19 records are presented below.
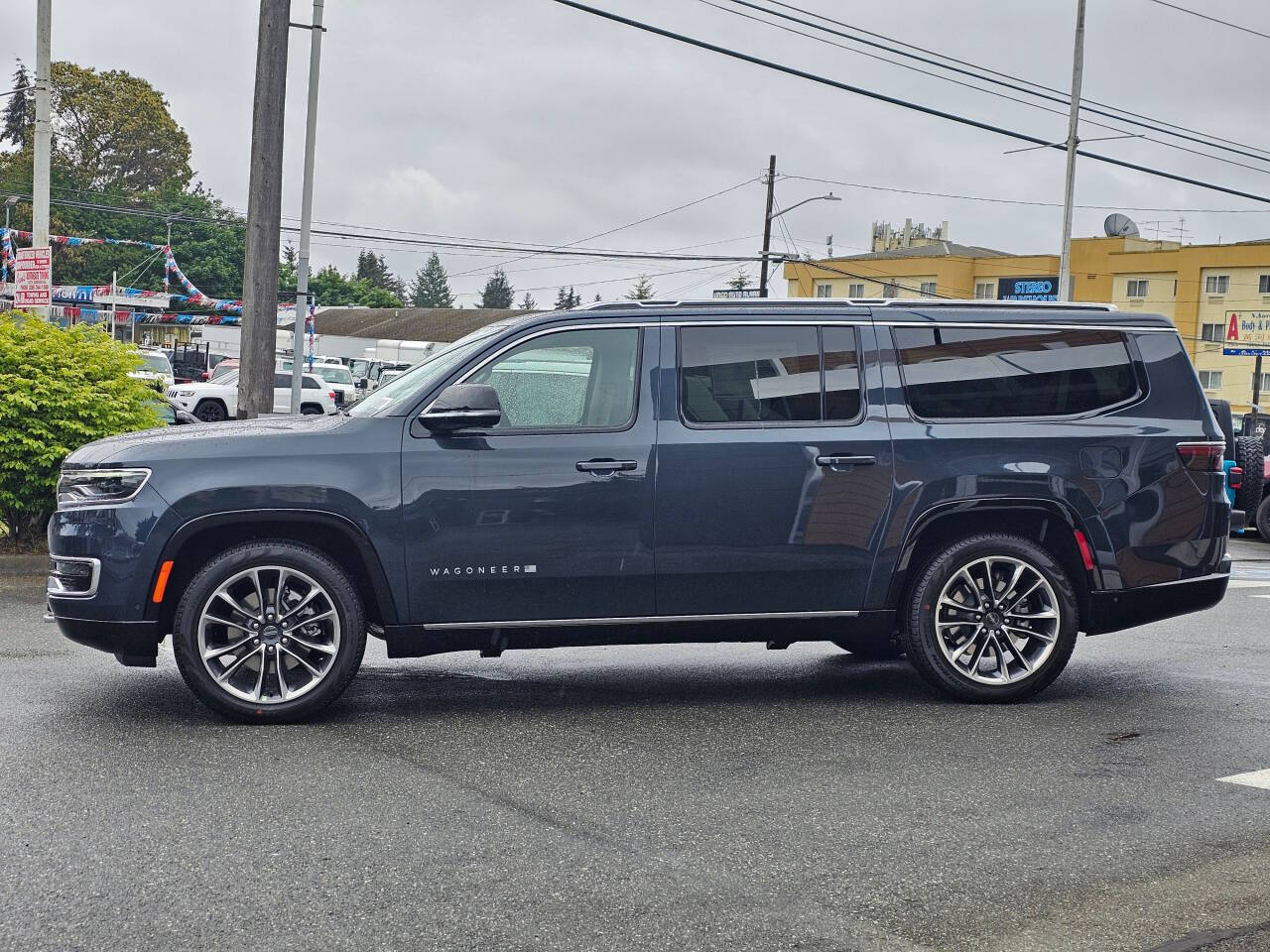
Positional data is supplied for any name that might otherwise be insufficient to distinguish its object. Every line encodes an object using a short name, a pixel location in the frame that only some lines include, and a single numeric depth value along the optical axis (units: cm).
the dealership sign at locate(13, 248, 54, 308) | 1529
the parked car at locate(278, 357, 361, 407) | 4350
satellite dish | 5747
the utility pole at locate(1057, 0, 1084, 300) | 2844
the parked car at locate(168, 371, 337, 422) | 3359
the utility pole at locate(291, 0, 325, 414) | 1825
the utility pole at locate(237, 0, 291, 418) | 1345
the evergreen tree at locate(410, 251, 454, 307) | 18400
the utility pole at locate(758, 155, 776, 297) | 4703
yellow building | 6150
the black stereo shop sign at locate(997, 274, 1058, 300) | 4325
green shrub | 1055
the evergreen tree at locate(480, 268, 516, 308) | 17925
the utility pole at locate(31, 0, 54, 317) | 1605
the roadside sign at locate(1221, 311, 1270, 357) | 5112
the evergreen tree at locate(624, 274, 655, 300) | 11724
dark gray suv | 607
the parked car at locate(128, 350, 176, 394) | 1180
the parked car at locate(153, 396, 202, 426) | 1993
